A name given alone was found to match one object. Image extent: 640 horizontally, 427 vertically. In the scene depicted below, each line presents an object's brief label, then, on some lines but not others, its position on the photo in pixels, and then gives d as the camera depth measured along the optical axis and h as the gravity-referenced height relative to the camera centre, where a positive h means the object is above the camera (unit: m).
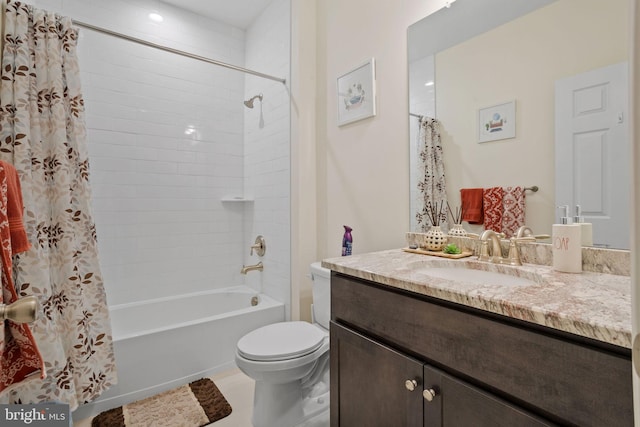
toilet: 1.42 -0.71
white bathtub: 1.77 -0.83
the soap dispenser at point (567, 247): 0.96 -0.13
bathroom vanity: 0.59 -0.33
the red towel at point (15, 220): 0.89 -0.02
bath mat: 1.62 -1.08
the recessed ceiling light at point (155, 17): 2.50 +1.55
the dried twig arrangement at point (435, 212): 1.47 -0.02
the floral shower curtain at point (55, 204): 1.39 +0.04
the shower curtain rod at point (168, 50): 1.70 +1.00
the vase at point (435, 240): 1.36 -0.14
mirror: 1.03 +0.51
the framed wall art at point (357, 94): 1.77 +0.69
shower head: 2.62 +0.90
